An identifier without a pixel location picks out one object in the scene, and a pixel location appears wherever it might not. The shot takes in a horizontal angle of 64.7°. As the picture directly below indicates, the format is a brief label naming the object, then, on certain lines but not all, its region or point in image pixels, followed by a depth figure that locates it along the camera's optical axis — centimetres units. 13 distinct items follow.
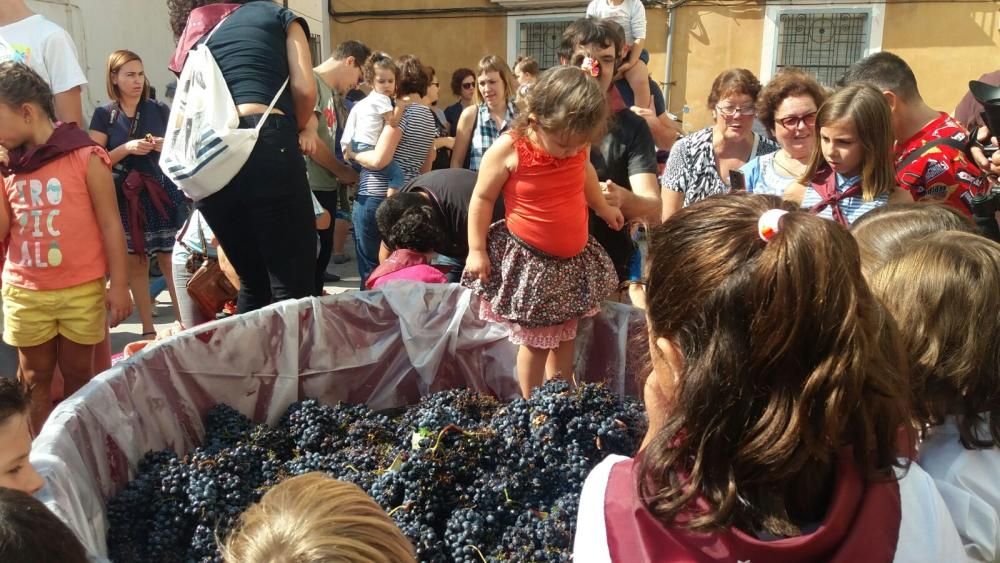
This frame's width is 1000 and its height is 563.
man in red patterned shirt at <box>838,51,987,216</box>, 247
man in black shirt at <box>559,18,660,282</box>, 278
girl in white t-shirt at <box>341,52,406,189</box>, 426
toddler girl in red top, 228
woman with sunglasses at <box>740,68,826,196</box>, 263
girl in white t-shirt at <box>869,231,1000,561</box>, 123
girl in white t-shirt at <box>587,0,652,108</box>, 488
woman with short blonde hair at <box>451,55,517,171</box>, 398
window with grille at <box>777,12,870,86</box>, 1207
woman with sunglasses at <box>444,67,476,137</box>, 721
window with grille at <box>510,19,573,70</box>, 1314
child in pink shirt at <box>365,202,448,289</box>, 268
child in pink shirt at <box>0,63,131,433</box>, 241
